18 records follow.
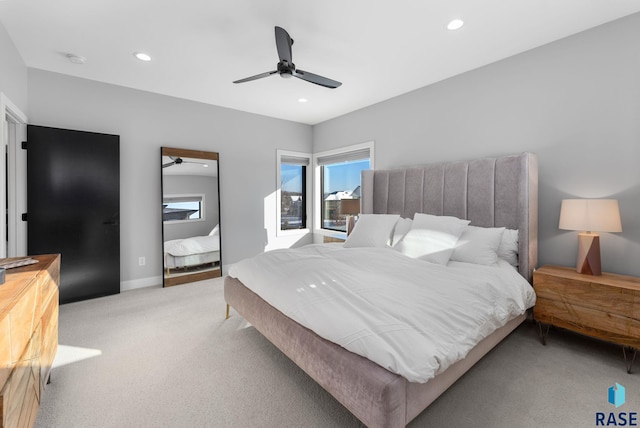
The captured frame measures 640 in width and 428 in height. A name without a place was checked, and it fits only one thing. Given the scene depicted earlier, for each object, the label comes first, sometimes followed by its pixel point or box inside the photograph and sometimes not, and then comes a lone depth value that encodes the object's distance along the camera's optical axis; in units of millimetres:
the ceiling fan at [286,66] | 2148
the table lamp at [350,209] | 4461
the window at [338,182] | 4684
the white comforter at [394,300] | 1344
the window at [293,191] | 5336
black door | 3141
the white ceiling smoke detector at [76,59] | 2918
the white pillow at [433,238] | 2615
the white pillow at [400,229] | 3216
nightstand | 1987
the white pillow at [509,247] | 2656
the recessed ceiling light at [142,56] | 2857
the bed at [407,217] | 1295
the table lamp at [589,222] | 2164
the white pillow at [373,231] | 3246
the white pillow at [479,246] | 2555
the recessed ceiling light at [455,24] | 2344
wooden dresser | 1045
